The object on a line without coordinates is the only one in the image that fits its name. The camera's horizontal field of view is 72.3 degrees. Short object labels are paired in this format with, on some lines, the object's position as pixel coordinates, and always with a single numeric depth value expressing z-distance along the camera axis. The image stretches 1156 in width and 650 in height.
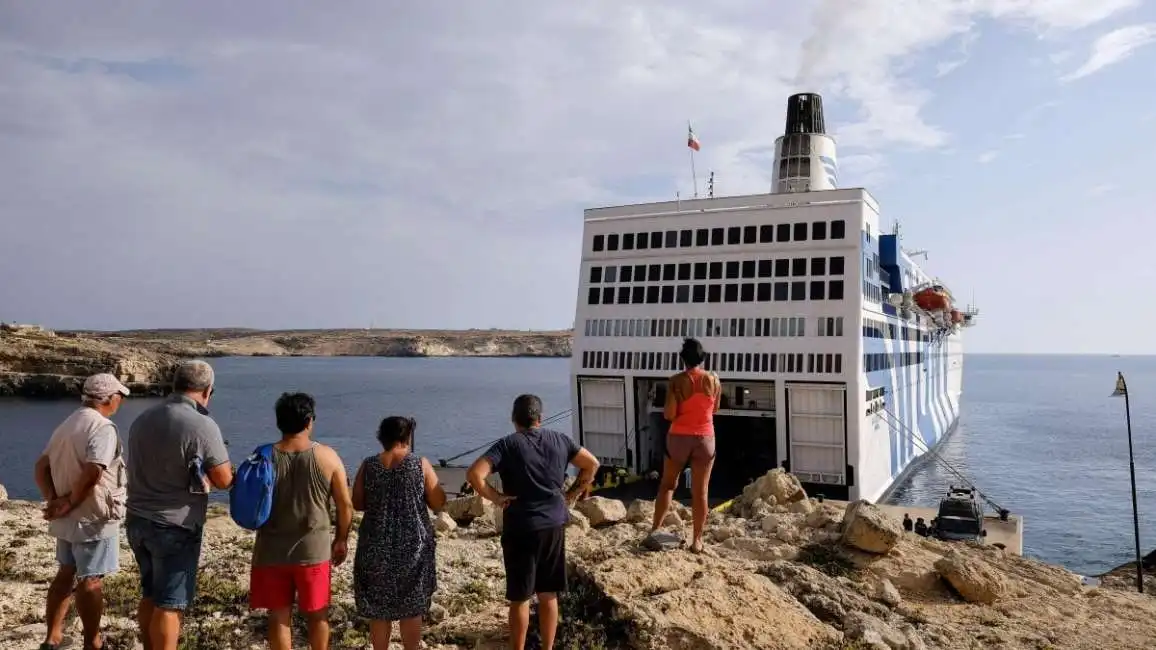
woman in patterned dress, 5.25
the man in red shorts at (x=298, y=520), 4.93
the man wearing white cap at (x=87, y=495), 5.48
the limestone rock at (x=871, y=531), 9.88
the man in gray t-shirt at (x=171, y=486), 4.97
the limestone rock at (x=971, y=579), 9.30
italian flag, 32.94
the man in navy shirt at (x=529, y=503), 5.45
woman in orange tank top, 7.54
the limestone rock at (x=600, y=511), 11.92
